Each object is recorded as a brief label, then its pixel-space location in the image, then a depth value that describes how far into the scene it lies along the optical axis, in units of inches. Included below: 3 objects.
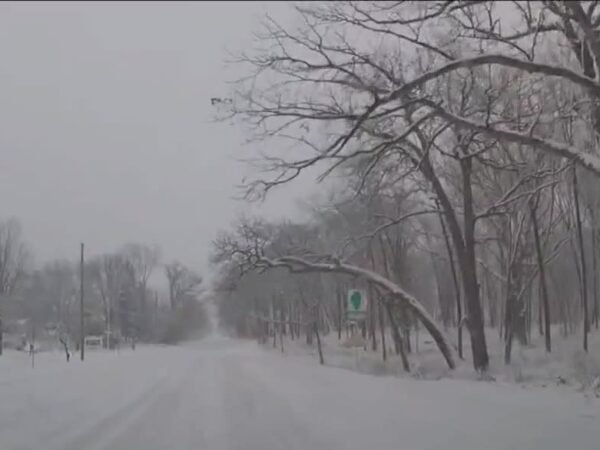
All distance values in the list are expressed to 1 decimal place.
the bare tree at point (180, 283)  5393.7
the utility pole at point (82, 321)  2297.0
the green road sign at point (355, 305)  1162.0
